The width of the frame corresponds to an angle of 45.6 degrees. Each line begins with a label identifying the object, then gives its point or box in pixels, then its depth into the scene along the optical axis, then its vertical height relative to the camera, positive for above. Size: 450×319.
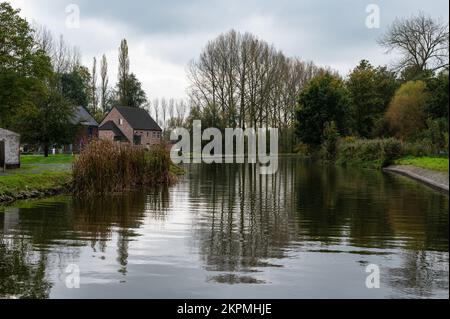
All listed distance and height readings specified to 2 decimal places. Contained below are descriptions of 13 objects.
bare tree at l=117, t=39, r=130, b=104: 75.38 +12.90
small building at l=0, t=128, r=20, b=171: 26.39 +0.43
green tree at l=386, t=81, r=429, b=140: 47.19 +4.40
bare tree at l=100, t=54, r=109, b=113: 78.62 +11.08
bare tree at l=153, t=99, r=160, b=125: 103.86 +9.50
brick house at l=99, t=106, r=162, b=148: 75.88 +4.80
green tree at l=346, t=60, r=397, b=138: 61.88 +7.37
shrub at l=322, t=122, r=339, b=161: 53.53 +1.57
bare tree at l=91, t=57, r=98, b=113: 78.94 +10.18
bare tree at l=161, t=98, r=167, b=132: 104.31 +9.94
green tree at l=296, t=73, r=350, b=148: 57.94 +5.42
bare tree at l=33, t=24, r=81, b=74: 62.56 +12.52
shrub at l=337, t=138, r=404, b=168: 41.19 +0.59
